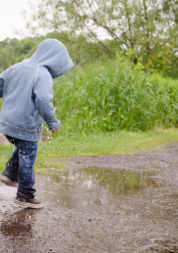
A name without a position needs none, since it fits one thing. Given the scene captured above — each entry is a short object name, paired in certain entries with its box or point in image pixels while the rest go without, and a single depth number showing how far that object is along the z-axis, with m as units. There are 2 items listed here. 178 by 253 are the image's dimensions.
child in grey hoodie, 2.75
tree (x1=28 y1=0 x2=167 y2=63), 15.11
